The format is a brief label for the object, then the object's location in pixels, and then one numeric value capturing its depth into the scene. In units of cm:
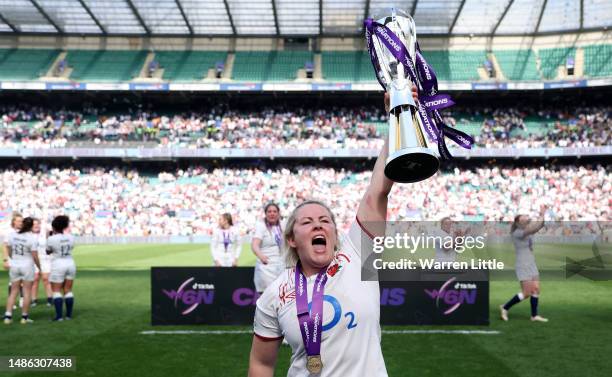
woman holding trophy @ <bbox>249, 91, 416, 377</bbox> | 269
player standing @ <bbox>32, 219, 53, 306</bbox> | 1193
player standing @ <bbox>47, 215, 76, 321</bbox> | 1084
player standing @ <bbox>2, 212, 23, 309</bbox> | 1168
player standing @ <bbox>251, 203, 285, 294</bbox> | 952
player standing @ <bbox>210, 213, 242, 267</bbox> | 1205
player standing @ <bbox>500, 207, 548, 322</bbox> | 1066
